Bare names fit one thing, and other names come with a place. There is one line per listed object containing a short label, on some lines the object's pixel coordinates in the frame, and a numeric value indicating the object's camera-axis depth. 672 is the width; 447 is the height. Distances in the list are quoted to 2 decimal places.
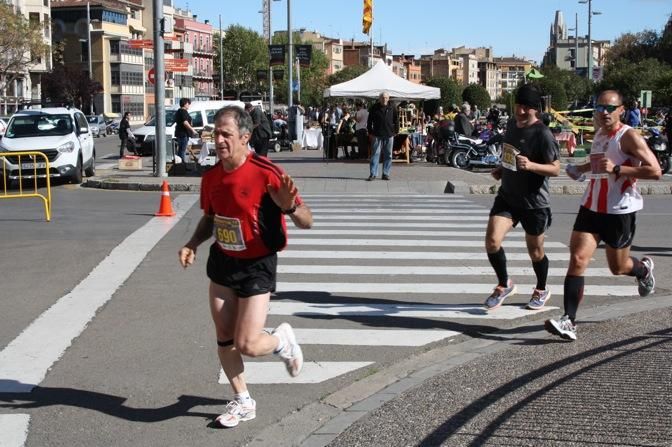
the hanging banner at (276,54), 47.59
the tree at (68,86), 91.19
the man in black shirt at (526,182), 8.21
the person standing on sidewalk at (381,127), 21.47
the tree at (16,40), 60.16
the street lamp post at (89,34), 99.94
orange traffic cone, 16.12
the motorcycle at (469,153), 27.12
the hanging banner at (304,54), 48.59
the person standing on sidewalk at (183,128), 24.42
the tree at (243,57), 157.00
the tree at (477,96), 101.94
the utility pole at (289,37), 42.54
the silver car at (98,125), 69.31
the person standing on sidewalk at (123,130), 34.28
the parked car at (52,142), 22.12
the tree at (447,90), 107.31
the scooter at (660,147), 26.41
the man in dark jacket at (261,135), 20.28
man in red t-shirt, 5.37
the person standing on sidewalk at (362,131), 29.45
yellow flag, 33.66
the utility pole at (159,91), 23.19
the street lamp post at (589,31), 65.25
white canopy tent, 30.45
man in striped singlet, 7.36
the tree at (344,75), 150.59
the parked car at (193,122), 33.06
